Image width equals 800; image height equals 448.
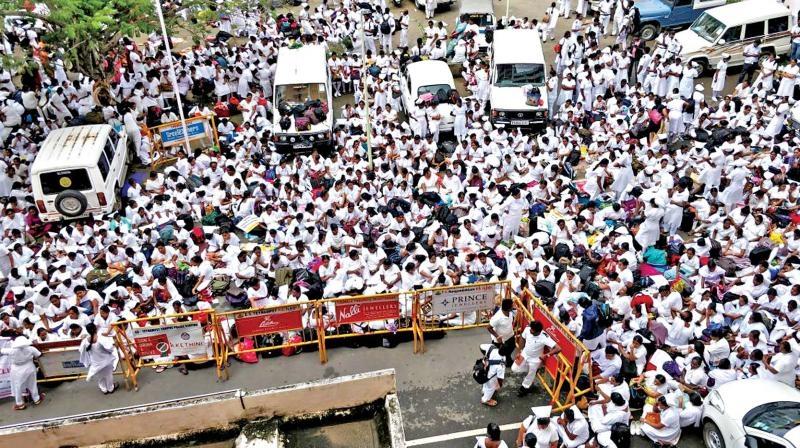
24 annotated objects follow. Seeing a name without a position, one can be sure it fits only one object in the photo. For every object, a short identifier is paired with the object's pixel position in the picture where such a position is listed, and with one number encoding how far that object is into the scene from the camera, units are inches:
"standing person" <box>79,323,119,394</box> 375.6
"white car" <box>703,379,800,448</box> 319.0
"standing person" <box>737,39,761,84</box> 692.7
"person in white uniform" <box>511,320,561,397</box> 366.6
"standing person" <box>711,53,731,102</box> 676.1
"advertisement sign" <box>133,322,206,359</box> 386.0
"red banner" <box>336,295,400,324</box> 401.1
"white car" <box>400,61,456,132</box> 661.3
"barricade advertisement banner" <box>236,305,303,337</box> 395.2
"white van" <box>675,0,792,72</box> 714.8
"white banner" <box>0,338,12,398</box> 376.8
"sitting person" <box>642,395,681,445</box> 339.3
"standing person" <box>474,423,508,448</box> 310.2
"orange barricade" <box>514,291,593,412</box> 354.0
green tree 582.2
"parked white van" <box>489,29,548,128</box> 647.8
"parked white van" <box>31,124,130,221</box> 526.3
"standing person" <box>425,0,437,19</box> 941.8
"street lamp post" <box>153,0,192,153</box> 575.5
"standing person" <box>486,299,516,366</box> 385.1
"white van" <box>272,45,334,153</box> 633.0
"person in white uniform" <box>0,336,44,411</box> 371.7
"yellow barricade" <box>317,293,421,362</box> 401.4
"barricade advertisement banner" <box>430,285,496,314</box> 404.2
